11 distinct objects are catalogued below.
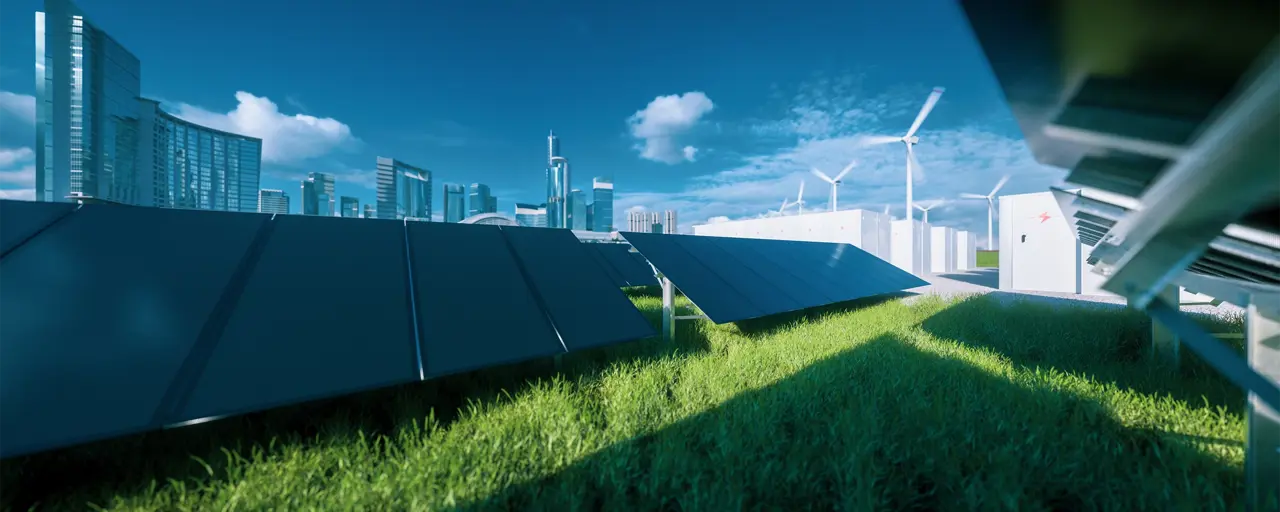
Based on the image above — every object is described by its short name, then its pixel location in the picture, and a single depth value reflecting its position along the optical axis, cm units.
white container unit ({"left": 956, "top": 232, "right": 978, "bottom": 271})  4448
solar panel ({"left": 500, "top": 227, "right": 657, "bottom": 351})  404
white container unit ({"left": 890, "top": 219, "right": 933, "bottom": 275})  2688
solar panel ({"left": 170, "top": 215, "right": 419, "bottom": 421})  247
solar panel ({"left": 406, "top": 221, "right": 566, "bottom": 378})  323
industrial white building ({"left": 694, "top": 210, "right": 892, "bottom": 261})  2622
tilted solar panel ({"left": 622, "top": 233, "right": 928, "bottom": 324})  592
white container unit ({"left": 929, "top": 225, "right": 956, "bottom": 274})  3828
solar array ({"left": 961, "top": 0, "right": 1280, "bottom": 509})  95
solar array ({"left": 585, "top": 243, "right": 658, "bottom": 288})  1084
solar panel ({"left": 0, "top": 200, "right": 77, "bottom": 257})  256
